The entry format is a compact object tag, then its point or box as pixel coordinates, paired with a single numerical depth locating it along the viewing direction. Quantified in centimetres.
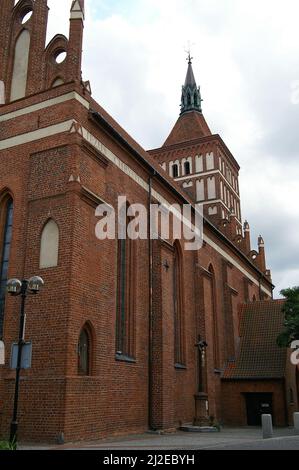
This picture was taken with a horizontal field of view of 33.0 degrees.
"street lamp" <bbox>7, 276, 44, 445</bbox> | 1101
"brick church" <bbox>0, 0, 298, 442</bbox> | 1301
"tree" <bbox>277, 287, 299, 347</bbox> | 2303
